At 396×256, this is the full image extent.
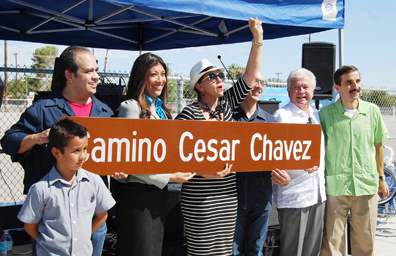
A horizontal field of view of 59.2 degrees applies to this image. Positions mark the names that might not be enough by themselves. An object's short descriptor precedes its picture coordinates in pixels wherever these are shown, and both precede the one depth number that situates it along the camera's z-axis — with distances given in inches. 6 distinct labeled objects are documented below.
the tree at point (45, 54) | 2470.5
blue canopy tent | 127.6
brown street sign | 84.7
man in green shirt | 124.6
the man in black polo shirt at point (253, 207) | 111.0
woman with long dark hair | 91.7
